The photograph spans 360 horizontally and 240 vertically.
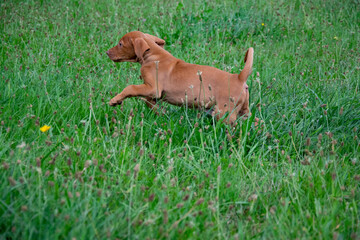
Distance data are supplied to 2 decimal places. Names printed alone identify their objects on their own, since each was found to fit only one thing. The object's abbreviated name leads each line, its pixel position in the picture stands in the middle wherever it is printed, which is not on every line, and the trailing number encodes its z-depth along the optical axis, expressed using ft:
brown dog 23.99
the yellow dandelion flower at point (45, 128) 19.12
